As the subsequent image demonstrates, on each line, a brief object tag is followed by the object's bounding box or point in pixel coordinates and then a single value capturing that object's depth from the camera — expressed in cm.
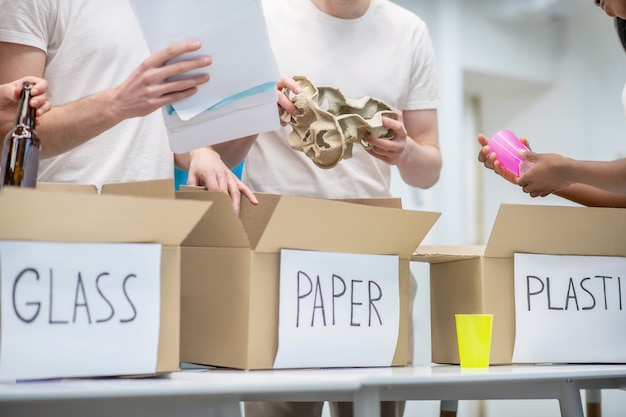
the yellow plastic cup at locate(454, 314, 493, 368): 363
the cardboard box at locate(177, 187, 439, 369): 357
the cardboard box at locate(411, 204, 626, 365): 375
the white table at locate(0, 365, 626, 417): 326
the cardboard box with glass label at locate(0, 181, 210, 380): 330
